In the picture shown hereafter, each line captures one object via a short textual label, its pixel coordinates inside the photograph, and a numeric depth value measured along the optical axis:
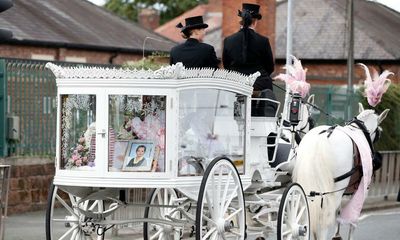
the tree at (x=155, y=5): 84.94
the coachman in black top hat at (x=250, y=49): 12.38
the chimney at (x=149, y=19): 68.80
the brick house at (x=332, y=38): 46.06
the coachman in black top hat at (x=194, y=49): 11.41
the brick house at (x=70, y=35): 30.28
